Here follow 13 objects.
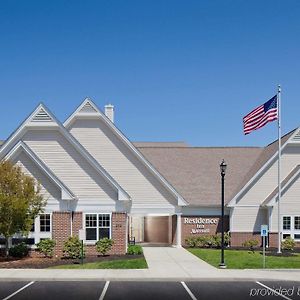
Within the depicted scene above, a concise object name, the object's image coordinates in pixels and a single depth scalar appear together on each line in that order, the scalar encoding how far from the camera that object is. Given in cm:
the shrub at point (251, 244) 3262
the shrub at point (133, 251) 2800
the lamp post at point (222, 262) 2272
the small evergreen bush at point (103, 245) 2712
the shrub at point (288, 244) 3181
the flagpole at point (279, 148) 3092
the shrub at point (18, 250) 2647
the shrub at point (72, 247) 2608
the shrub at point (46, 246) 2648
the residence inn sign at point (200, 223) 3581
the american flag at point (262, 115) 3088
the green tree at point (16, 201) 2391
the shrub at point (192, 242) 3509
